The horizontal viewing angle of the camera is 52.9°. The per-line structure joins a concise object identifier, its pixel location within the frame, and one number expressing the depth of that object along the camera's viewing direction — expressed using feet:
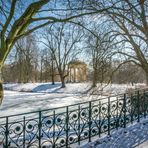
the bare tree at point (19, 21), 12.05
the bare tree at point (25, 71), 83.76
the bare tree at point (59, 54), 67.71
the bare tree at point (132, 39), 22.56
